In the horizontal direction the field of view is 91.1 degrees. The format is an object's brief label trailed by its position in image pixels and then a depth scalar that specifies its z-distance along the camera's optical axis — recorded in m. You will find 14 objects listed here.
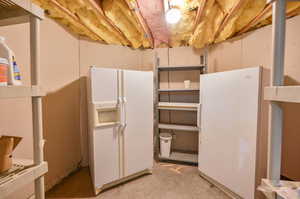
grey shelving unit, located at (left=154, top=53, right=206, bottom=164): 2.52
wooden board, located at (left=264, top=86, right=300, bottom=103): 0.51
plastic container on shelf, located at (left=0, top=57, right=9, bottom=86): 0.65
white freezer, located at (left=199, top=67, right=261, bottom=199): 1.56
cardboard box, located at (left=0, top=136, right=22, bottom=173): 0.73
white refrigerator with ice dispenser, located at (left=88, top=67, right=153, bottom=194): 1.85
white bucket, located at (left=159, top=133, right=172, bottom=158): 2.66
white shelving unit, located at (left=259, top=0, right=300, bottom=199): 0.59
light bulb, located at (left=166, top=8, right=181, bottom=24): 1.71
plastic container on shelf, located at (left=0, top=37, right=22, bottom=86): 0.72
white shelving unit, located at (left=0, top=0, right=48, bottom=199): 0.74
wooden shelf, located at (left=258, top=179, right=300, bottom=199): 0.56
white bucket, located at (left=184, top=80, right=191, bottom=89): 2.65
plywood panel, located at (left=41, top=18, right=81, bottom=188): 1.89
